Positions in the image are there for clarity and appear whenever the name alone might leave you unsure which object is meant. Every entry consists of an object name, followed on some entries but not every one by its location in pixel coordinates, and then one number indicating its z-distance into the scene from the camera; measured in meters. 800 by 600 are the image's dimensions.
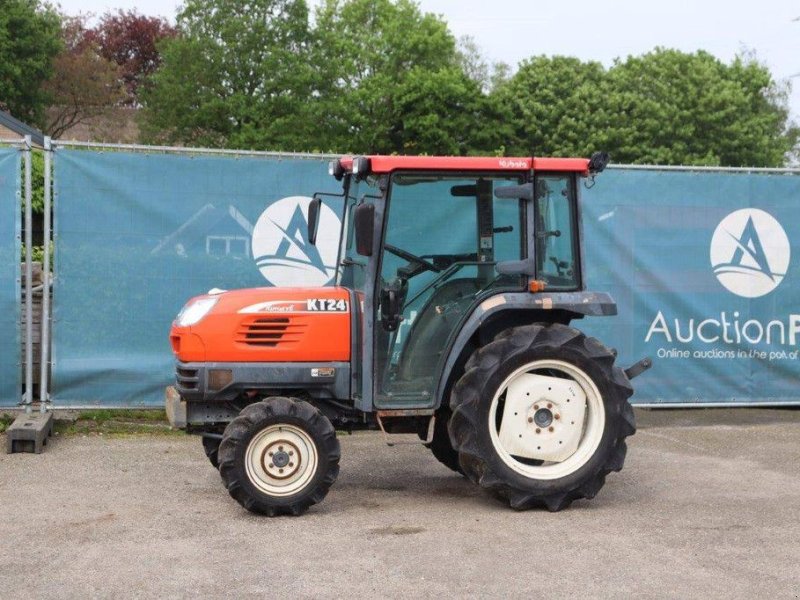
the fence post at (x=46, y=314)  9.13
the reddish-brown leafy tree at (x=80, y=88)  48.81
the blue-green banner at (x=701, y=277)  10.19
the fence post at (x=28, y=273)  9.16
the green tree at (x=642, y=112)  47.22
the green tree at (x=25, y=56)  46.47
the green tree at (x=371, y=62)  46.94
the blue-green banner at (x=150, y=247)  9.34
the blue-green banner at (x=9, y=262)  9.22
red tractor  6.98
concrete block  8.63
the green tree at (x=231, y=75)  45.25
